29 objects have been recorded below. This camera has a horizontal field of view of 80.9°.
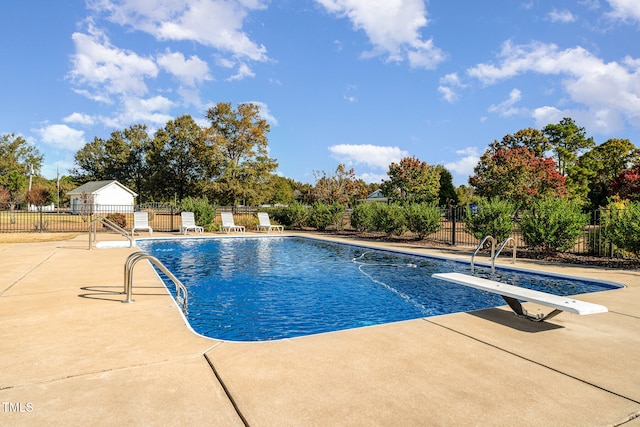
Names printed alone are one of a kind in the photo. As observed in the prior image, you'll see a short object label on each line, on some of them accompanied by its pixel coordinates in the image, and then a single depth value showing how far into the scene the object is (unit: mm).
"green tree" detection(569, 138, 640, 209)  36156
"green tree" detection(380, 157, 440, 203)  36719
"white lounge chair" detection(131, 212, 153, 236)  18109
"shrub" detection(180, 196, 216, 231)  21938
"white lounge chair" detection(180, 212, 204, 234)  19812
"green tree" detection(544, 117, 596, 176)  35938
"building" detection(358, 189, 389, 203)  64350
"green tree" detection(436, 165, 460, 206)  50312
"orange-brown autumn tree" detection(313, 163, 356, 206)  30953
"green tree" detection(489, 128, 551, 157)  35781
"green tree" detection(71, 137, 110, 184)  68625
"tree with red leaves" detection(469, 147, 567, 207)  24281
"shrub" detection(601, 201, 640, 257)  9305
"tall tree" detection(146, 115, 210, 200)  51312
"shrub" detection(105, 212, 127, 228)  22497
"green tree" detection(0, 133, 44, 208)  57362
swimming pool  5883
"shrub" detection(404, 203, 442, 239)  16250
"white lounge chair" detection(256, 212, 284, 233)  21920
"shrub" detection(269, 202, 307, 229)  25125
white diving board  3943
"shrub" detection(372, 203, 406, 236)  17891
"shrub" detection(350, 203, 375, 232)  19781
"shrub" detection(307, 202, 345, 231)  23125
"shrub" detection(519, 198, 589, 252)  10891
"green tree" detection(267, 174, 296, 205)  75562
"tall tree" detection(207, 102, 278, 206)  40062
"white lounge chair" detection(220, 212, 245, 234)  20781
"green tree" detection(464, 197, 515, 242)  12453
